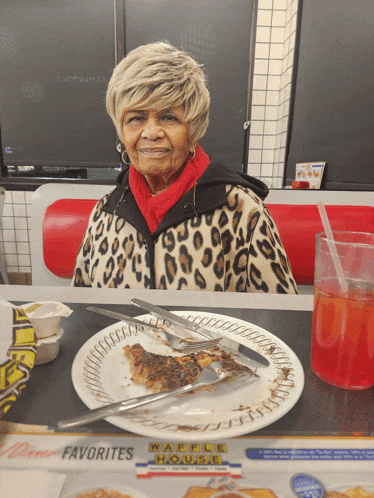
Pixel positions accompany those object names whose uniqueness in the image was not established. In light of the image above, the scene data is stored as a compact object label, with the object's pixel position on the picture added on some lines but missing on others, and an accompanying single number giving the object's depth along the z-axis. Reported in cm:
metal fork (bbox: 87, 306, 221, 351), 52
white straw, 47
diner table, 31
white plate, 35
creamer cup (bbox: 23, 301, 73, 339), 50
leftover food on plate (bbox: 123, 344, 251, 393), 44
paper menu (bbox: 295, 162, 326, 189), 238
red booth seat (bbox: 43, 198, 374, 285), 163
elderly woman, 108
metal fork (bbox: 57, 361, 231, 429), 34
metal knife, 48
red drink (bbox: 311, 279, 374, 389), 45
